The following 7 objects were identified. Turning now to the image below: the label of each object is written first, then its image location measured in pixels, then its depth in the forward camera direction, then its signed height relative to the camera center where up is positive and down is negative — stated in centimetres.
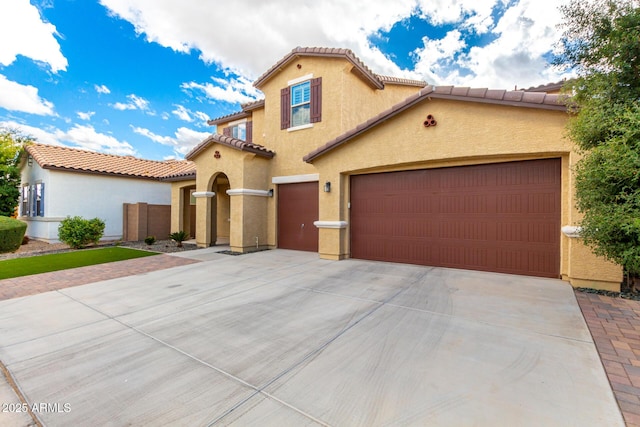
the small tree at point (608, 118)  322 +120
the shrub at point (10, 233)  1194 -108
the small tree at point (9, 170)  1548 +217
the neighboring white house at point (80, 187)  1398 +126
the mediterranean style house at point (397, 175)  625 +116
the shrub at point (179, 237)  1225 -118
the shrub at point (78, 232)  1248 -102
